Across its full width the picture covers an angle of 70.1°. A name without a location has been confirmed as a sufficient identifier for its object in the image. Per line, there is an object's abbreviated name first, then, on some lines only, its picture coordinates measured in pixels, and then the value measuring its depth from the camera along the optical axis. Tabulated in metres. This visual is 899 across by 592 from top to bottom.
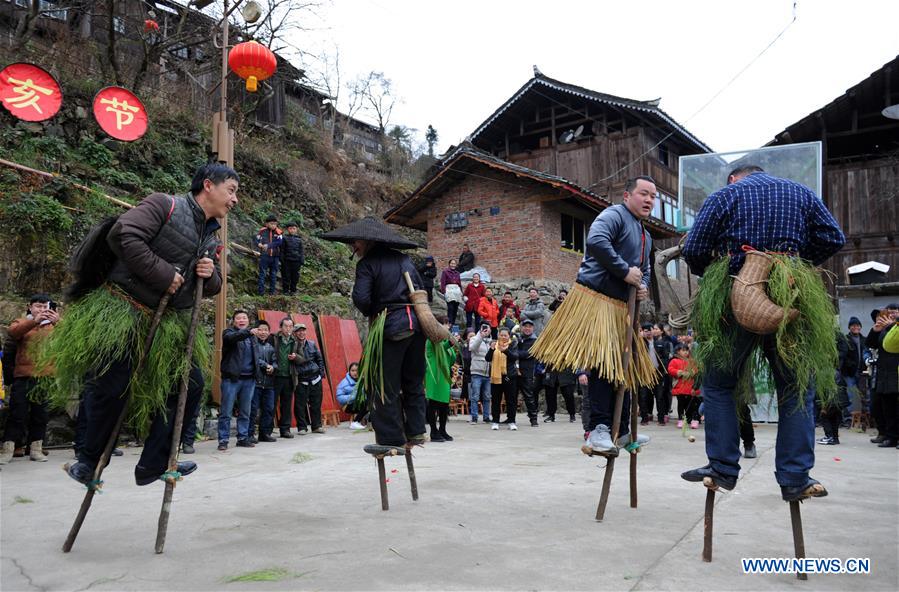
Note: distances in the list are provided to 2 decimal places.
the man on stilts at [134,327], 3.26
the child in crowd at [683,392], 10.01
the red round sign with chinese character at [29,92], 11.76
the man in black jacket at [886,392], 8.24
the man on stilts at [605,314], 3.98
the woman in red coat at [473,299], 15.95
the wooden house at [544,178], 21.20
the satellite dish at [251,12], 9.94
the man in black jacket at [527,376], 11.40
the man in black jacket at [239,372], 8.63
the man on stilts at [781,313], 3.00
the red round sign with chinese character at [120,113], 12.70
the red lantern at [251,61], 9.61
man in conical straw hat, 4.38
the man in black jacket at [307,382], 9.94
